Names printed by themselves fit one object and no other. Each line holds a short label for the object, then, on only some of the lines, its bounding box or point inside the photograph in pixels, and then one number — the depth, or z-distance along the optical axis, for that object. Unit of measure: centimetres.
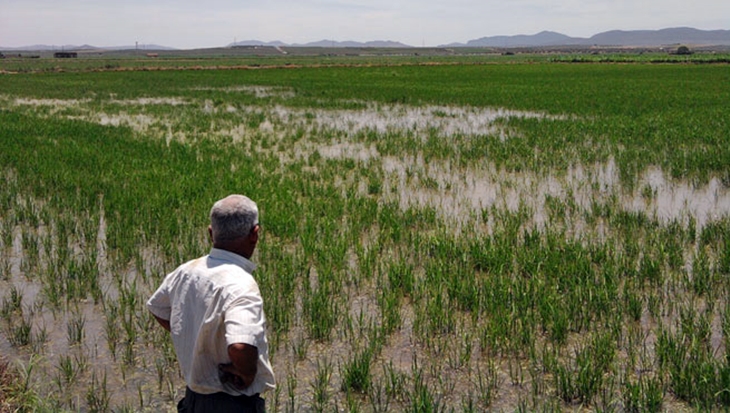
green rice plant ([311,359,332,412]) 334
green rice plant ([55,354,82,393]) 354
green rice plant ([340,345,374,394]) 347
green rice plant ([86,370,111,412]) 330
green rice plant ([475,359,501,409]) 335
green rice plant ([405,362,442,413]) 307
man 204
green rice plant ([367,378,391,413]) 330
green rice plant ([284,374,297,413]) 332
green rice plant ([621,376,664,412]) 316
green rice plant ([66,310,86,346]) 412
